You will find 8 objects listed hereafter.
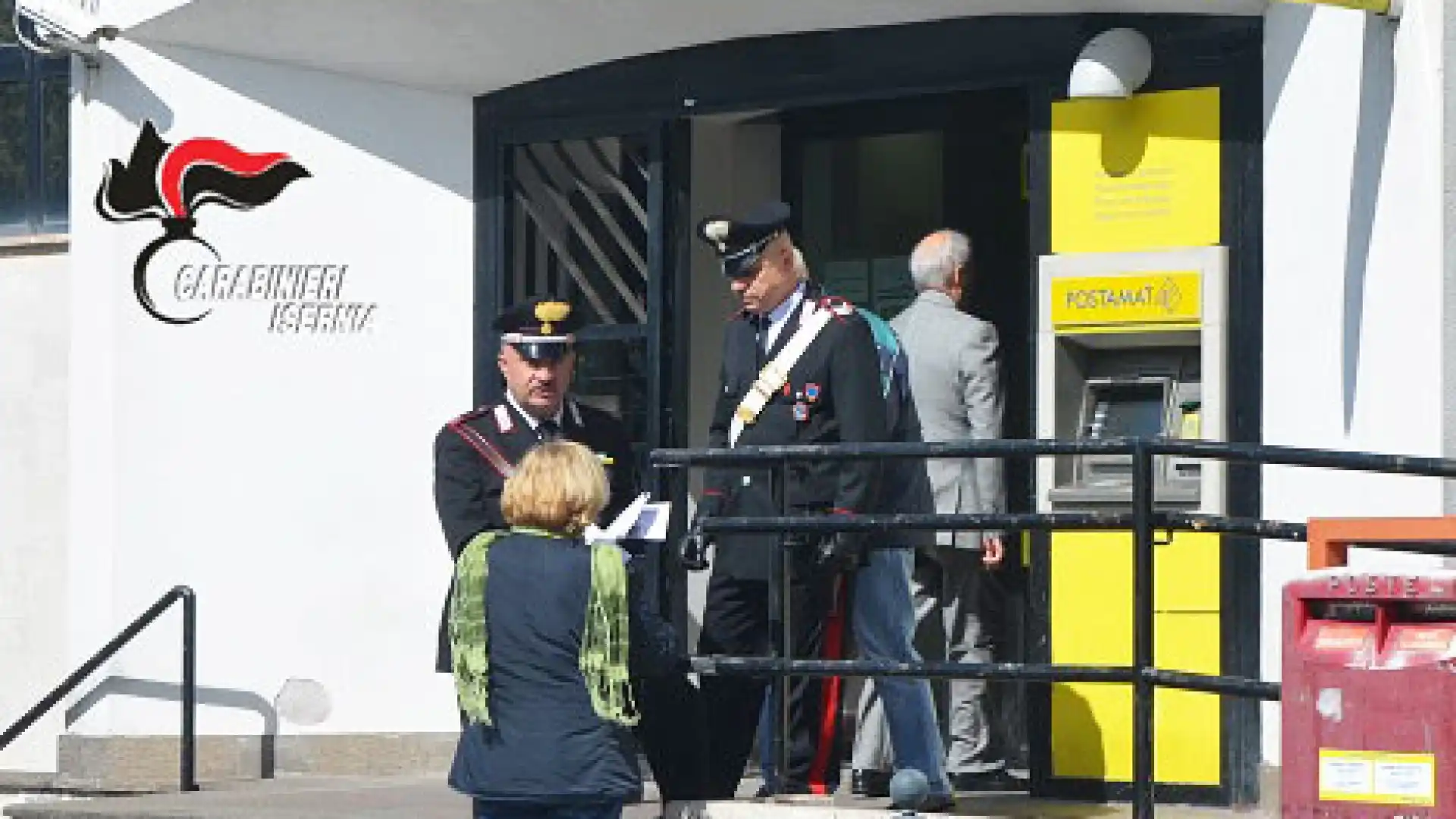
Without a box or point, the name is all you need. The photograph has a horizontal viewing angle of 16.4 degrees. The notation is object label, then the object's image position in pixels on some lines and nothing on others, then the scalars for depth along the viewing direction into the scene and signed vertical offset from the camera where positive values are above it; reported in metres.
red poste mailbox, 10.57 -0.46
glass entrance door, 19.08 +0.86
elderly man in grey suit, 16.55 +0.14
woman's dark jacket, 11.64 -0.52
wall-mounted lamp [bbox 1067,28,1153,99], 16.64 +1.36
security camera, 18.99 +1.67
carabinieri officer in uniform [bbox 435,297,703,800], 14.78 +0.14
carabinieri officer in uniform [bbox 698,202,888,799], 14.20 +0.11
